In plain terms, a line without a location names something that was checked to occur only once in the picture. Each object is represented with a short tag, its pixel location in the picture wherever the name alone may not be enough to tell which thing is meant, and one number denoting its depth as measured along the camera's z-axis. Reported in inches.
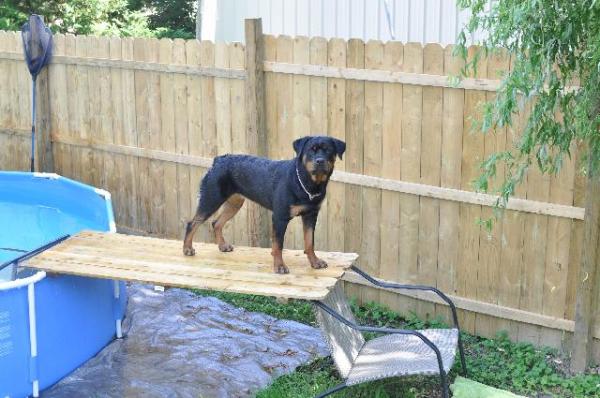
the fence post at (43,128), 358.6
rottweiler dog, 186.2
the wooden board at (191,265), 192.9
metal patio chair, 182.4
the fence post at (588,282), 204.7
